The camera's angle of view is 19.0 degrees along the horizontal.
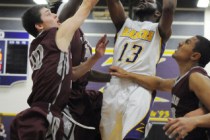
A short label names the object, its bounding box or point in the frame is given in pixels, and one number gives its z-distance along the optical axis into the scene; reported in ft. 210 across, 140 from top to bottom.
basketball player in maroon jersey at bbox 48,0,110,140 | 18.52
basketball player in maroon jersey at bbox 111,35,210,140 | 14.59
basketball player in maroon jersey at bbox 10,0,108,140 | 15.09
